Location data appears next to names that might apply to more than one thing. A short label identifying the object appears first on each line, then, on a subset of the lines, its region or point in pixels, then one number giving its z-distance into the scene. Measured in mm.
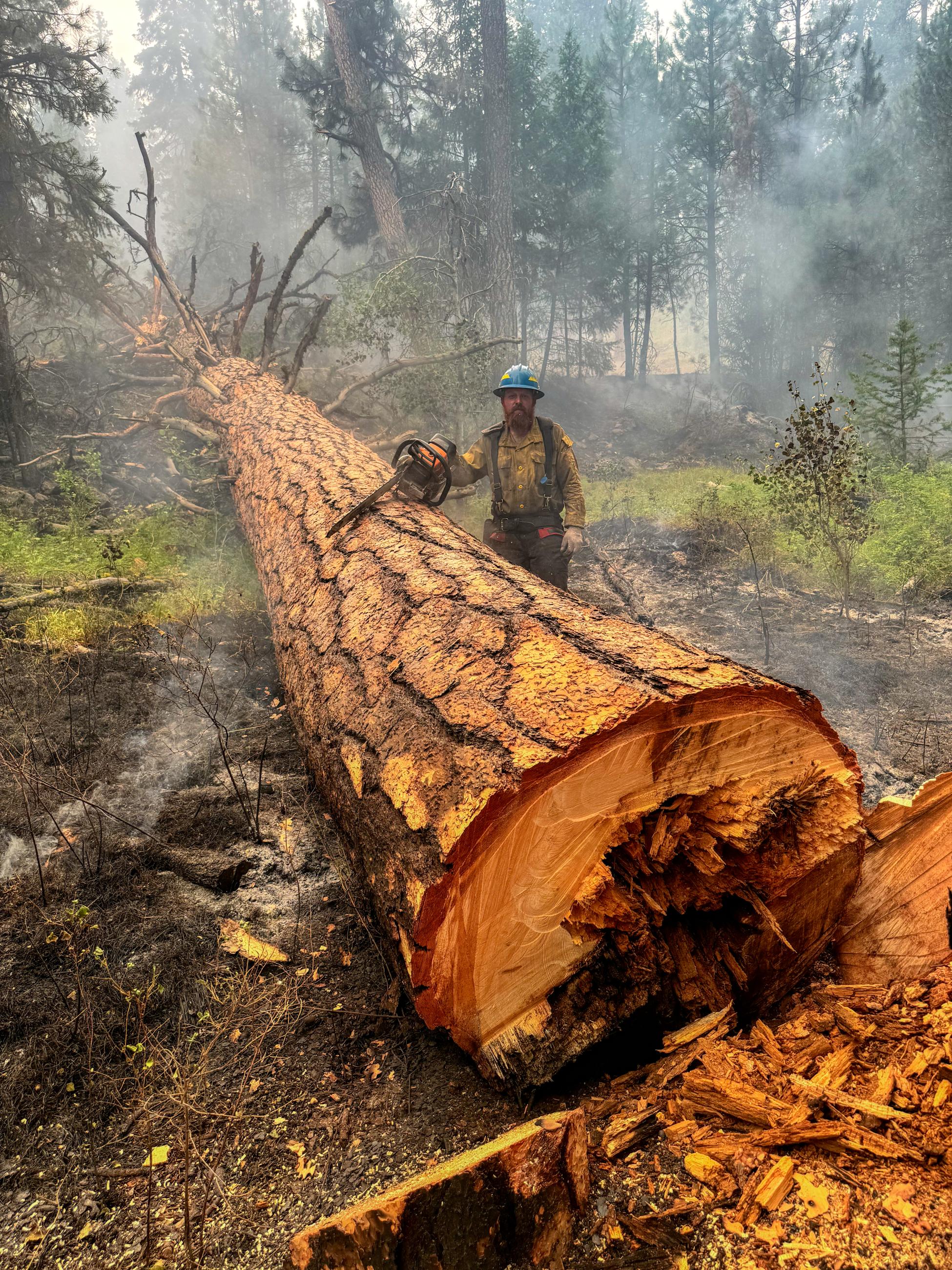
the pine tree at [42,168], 7609
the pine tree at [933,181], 17188
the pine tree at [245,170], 21359
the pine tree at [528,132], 16750
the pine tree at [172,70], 27891
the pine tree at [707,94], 21281
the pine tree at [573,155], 17609
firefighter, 4844
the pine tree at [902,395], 8414
